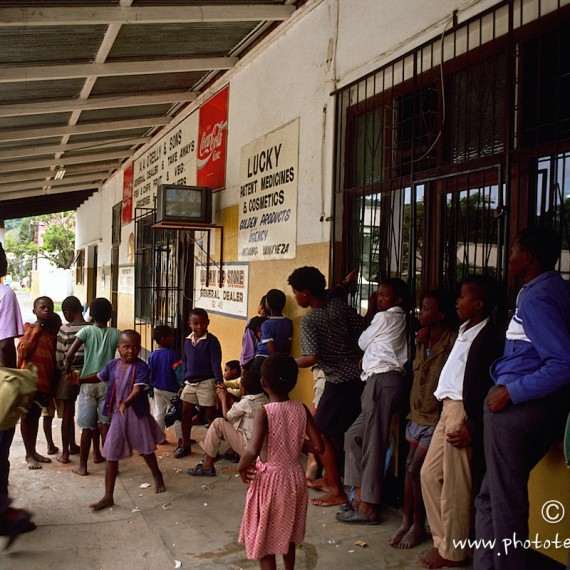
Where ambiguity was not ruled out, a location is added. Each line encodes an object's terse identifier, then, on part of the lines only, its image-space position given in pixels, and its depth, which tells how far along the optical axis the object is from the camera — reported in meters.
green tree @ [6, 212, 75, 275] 30.11
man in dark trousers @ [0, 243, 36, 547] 3.39
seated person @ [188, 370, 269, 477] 4.41
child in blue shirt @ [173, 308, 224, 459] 5.30
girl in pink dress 2.73
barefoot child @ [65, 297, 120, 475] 4.72
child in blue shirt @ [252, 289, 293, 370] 5.29
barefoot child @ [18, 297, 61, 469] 4.88
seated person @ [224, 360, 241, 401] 5.88
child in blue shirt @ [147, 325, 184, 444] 5.42
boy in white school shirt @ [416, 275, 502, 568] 3.04
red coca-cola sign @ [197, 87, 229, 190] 7.44
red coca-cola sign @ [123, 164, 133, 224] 12.32
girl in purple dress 4.15
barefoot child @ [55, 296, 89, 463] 5.00
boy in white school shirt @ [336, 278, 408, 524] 3.80
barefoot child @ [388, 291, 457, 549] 3.41
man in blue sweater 2.54
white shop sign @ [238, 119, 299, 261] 5.65
